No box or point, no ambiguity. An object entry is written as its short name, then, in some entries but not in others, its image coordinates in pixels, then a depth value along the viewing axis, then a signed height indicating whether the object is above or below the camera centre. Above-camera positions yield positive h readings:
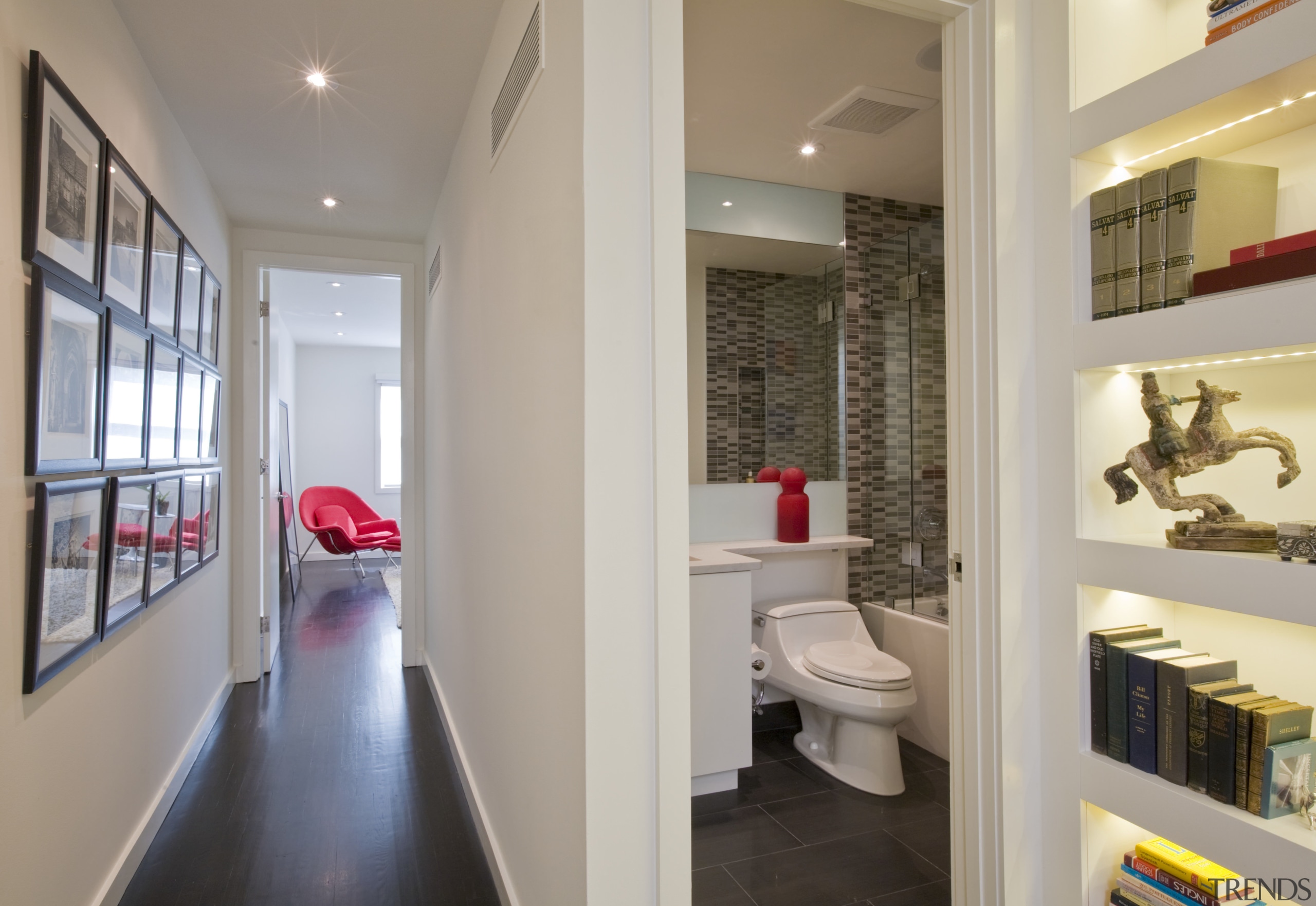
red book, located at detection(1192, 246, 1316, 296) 1.18 +0.34
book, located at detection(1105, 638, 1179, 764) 1.43 -0.46
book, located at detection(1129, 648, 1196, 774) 1.39 -0.47
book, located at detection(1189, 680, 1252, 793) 1.30 -0.48
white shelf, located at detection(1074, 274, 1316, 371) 1.17 +0.25
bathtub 2.89 -0.80
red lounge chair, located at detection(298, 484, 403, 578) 7.05 -0.59
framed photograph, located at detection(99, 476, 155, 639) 1.88 -0.22
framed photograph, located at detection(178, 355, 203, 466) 2.69 +0.20
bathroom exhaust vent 2.50 +1.29
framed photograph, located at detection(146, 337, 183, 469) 2.28 +0.20
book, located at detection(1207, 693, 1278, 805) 1.25 -0.49
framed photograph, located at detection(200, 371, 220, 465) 3.13 +0.22
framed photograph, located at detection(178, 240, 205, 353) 2.69 +0.65
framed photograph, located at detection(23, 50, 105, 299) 1.45 +0.63
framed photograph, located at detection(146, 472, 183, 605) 2.28 -0.23
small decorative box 1.16 -0.12
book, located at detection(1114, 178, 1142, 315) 1.43 +0.45
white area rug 6.23 -1.16
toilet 2.56 -0.80
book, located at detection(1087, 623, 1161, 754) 1.47 -0.41
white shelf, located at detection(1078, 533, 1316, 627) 1.15 -0.19
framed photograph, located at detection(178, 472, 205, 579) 2.69 -0.23
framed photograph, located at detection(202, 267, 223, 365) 3.15 +0.67
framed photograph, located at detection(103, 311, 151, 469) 1.90 +0.21
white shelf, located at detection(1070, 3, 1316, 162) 1.18 +0.68
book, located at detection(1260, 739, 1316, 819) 1.20 -0.52
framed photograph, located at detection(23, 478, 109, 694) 1.46 -0.25
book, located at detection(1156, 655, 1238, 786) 1.34 -0.45
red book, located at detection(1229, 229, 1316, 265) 1.18 +0.38
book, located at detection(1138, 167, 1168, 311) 1.39 +0.45
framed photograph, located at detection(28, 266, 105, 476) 1.47 +0.20
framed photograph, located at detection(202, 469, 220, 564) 3.11 -0.23
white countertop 2.60 -0.34
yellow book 1.33 -0.77
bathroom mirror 3.21 +0.51
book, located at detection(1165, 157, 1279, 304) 1.35 +0.49
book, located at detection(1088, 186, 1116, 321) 1.47 +0.45
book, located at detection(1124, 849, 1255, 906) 1.31 -0.81
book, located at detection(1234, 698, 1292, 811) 1.23 -0.48
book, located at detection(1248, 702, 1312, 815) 1.21 -0.44
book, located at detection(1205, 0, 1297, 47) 1.21 +0.79
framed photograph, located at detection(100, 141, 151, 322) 1.89 +0.64
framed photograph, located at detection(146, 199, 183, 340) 2.28 +0.66
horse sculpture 1.30 +0.04
